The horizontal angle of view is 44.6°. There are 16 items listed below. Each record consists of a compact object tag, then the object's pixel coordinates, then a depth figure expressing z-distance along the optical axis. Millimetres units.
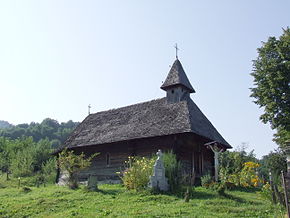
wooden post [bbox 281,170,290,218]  8797
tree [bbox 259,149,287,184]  33281
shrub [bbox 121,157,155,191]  17375
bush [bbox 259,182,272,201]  12693
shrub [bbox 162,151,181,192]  17203
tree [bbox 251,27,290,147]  25469
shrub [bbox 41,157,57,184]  29609
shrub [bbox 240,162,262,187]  19569
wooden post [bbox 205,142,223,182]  20078
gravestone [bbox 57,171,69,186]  26578
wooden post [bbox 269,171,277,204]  12078
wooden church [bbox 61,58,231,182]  21656
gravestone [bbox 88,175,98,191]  18406
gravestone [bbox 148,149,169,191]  16703
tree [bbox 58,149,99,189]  20672
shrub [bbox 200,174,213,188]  18775
